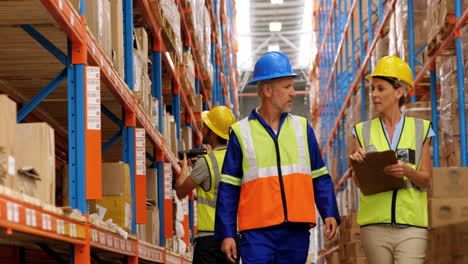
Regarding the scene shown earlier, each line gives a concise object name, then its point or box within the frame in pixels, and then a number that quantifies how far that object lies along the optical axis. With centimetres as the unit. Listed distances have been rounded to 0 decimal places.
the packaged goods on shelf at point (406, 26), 930
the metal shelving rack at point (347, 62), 753
